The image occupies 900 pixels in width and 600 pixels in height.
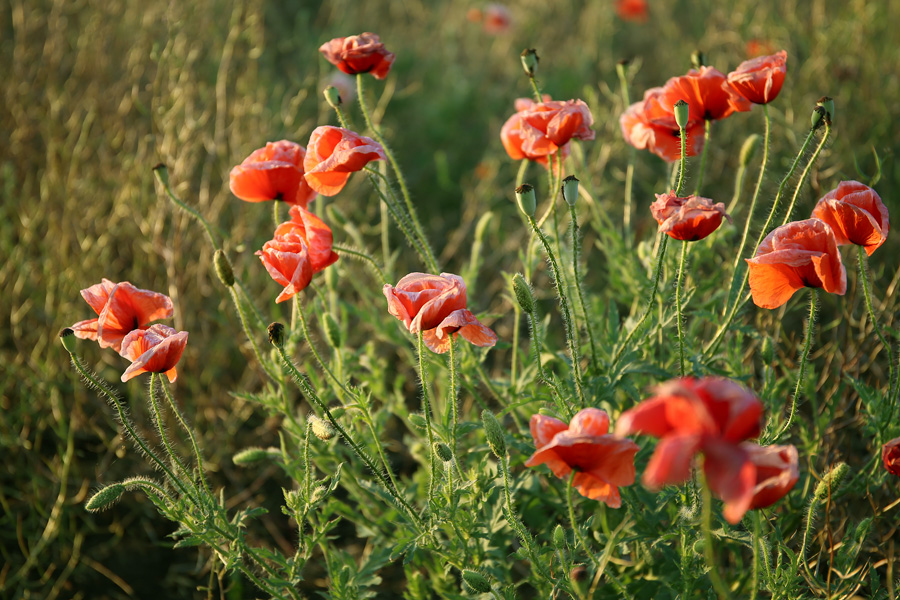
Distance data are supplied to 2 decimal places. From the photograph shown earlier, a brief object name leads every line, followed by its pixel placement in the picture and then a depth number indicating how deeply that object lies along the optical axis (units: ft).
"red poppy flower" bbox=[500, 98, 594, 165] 4.49
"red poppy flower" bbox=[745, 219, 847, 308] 4.12
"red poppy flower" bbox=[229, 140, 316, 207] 4.53
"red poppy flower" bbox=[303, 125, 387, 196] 4.40
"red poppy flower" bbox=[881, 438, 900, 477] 4.28
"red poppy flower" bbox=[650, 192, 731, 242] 4.22
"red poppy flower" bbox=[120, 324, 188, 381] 4.21
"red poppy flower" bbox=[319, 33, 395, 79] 4.66
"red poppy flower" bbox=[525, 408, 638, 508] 3.98
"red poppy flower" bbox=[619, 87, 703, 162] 4.66
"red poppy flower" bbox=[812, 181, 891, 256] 4.22
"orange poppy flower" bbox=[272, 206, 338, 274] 4.41
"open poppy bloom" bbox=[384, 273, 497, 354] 4.17
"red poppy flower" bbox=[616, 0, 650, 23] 9.30
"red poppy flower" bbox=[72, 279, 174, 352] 4.38
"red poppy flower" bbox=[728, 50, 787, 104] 4.46
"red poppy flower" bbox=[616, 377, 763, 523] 3.62
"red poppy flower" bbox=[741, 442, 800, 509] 3.81
